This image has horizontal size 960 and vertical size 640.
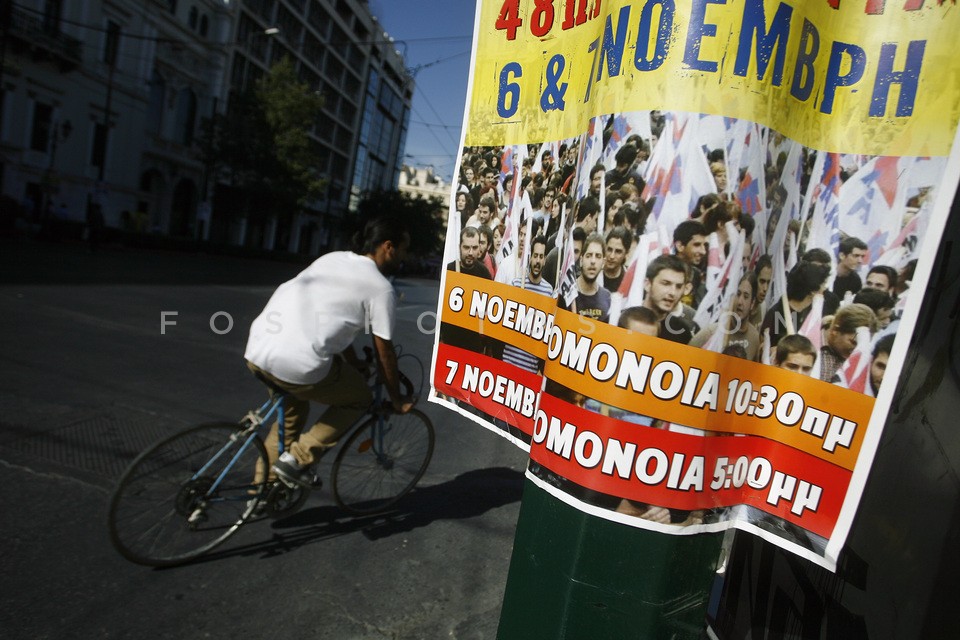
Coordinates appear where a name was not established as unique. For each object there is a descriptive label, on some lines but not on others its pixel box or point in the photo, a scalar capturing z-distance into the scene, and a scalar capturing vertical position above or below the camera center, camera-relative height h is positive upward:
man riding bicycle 2.97 -0.56
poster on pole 1.14 +0.07
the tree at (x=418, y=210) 46.06 +1.15
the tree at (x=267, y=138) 28.91 +2.67
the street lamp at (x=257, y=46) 37.69 +9.04
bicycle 2.90 -1.44
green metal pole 1.25 -0.60
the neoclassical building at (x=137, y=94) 24.59 +3.25
